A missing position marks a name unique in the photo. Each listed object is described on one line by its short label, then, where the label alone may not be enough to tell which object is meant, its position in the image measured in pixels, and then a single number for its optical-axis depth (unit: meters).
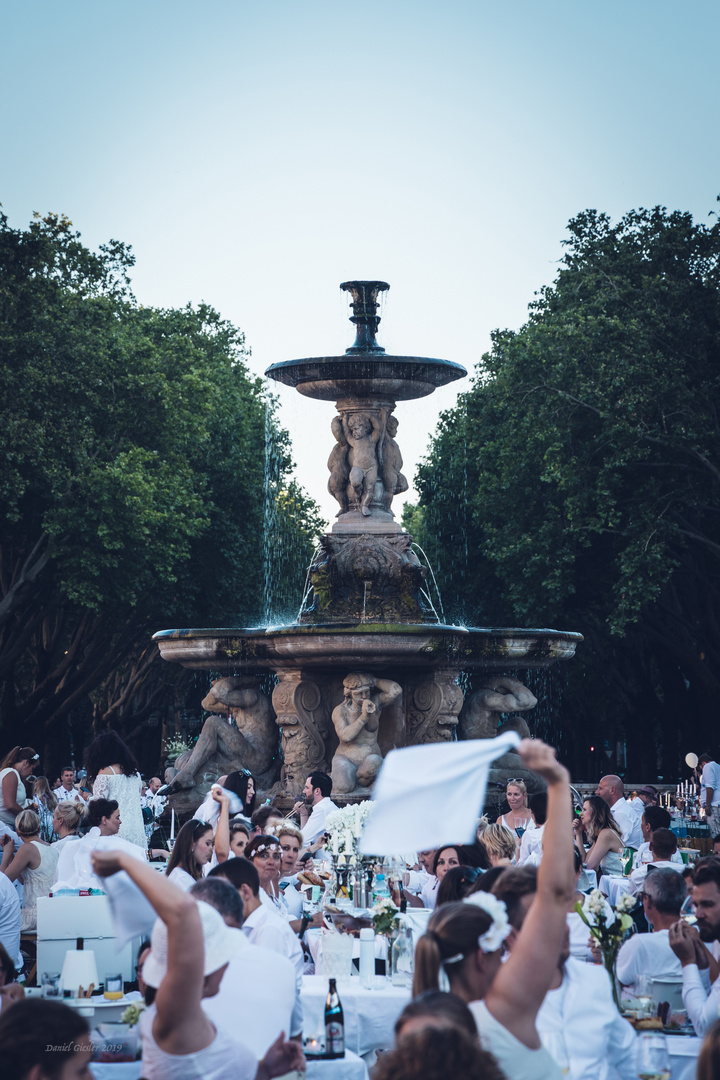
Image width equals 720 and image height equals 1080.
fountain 16.67
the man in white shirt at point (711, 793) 19.91
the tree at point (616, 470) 26.88
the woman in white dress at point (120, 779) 12.96
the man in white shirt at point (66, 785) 19.73
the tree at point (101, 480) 27.89
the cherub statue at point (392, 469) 19.06
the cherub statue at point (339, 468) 19.05
